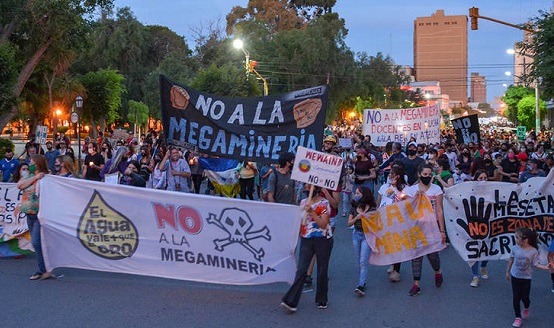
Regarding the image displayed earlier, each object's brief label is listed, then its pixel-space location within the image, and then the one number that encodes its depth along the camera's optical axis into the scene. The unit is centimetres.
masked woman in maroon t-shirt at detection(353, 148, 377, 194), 1235
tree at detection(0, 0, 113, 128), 2645
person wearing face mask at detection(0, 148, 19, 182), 1321
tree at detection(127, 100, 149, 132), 4950
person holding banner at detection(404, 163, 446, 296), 771
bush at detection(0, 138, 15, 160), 2464
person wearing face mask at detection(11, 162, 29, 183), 906
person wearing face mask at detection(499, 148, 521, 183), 1279
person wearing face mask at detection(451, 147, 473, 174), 1402
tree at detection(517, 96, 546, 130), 4656
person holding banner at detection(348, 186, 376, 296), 754
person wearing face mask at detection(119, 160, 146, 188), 1043
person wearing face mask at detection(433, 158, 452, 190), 1077
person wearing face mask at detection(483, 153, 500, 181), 1238
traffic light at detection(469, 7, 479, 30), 2011
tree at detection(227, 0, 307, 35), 6762
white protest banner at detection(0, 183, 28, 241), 917
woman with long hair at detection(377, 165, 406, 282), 805
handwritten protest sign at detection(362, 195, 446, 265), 767
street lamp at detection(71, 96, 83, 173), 2908
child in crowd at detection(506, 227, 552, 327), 627
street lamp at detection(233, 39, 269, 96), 3747
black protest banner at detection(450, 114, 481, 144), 2045
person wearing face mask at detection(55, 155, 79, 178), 869
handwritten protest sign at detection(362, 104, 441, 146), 2080
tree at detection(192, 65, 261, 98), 3581
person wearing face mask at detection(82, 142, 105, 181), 1369
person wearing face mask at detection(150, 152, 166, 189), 1088
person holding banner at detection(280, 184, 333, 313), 664
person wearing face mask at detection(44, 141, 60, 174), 1543
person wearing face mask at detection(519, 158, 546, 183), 1114
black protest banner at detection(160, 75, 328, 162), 950
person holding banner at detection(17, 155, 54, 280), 802
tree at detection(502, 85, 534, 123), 5700
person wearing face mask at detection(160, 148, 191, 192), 1087
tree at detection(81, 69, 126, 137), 3969
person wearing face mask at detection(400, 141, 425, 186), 1136
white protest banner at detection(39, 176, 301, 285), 725
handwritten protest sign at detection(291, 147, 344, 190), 675
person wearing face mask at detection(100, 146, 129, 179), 1302
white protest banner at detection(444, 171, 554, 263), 790
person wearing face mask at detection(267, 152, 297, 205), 811
